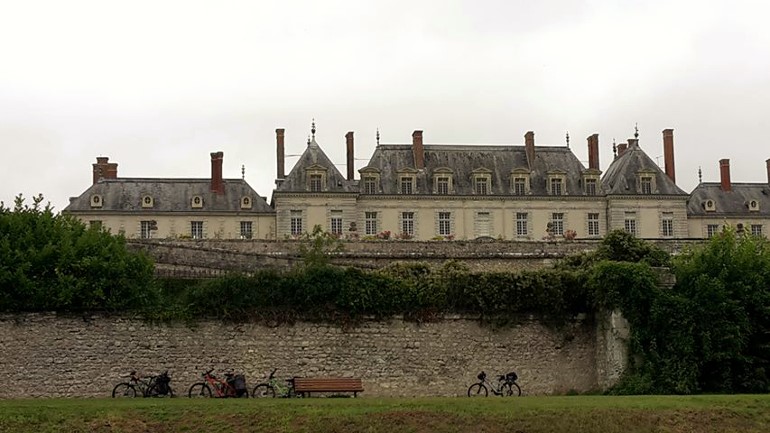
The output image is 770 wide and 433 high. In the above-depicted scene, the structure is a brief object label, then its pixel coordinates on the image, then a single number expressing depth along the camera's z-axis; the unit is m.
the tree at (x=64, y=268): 28.39
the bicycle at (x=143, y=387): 27.38
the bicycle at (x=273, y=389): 27.44
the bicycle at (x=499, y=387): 28.69
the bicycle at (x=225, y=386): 26.89
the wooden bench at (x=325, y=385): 26.89
